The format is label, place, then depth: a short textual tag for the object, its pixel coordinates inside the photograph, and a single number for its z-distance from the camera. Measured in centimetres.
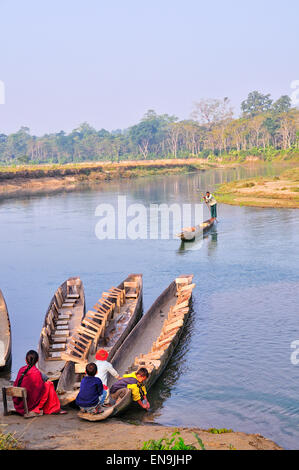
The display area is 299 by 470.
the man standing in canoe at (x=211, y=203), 3167
